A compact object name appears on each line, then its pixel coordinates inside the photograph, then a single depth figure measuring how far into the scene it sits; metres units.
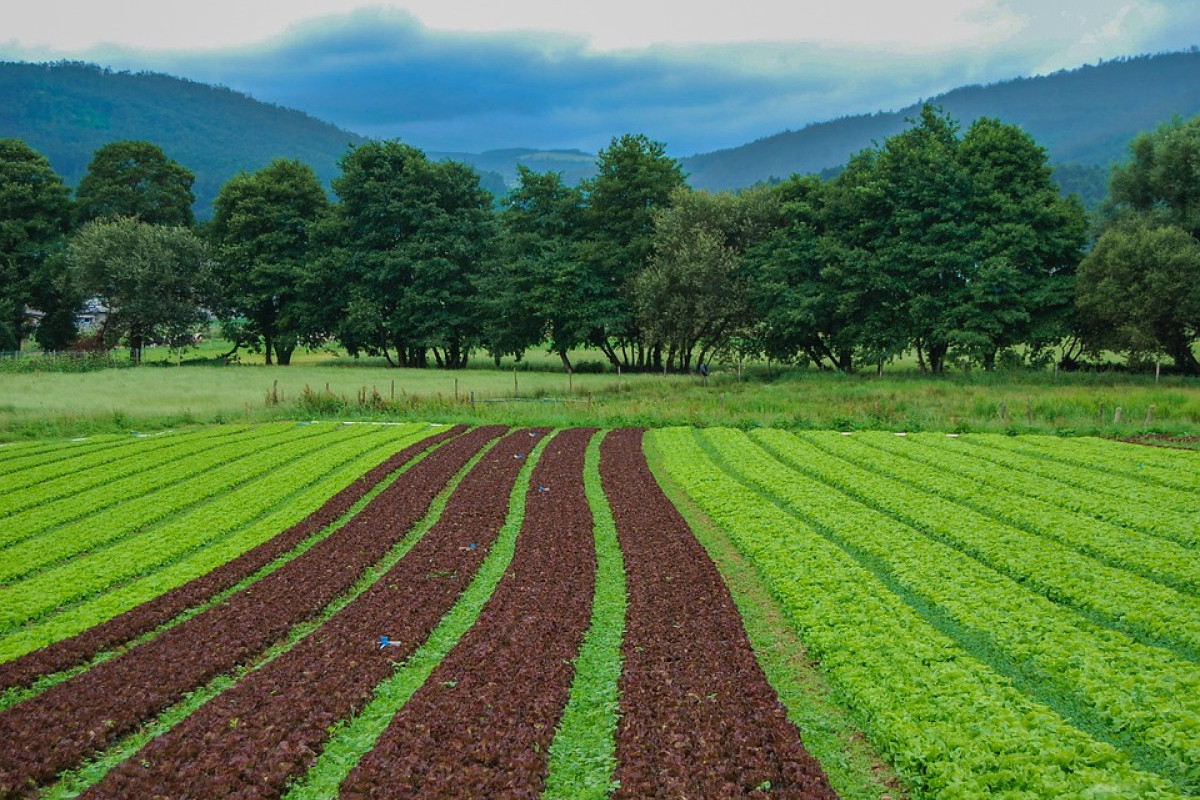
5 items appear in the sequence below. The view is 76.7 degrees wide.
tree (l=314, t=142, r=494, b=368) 62.31
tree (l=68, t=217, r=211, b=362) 58.34
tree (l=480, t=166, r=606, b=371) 57.53
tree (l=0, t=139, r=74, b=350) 62.41
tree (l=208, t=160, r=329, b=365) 64.69
